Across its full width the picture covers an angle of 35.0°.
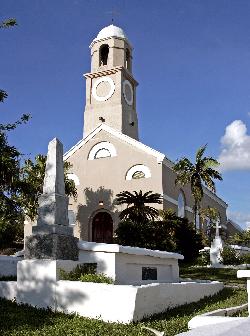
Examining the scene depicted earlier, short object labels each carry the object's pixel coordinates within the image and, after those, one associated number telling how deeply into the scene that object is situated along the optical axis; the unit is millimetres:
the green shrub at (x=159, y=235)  25203
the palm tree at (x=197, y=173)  32000
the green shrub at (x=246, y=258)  29555
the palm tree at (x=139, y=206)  27625
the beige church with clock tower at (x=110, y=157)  31531
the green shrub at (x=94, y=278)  9836
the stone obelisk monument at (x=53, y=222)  10531
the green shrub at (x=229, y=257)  27678
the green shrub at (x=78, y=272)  10031
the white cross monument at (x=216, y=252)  27509
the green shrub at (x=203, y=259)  28559
